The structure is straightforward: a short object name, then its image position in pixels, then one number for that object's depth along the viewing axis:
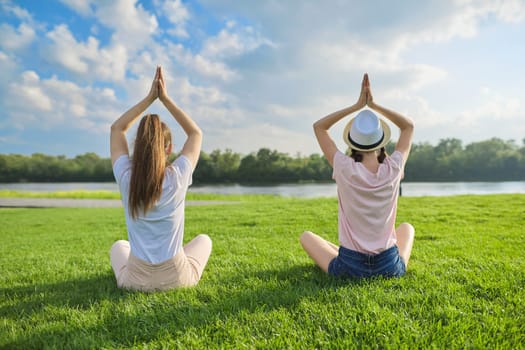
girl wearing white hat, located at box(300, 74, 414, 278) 2.70
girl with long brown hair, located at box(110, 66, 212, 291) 2.56
